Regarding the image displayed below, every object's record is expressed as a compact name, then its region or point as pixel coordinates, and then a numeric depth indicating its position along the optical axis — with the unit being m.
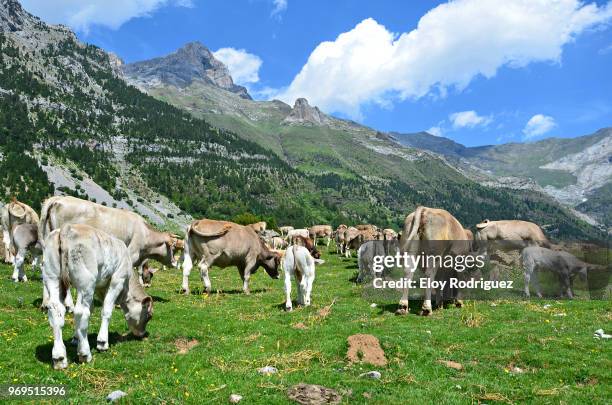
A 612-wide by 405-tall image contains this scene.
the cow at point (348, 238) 53.00
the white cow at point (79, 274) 10.97
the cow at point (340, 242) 55.72
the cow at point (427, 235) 19.06
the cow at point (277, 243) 60.64
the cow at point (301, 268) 19.58
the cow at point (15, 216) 25.64
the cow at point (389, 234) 43.55
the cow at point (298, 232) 65.06
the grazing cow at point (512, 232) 30.53
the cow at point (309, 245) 31.32
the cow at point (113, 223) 18.34
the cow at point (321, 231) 71.78
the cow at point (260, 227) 71.53
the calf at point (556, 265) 23.66
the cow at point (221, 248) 23.44
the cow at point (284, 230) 93.68
